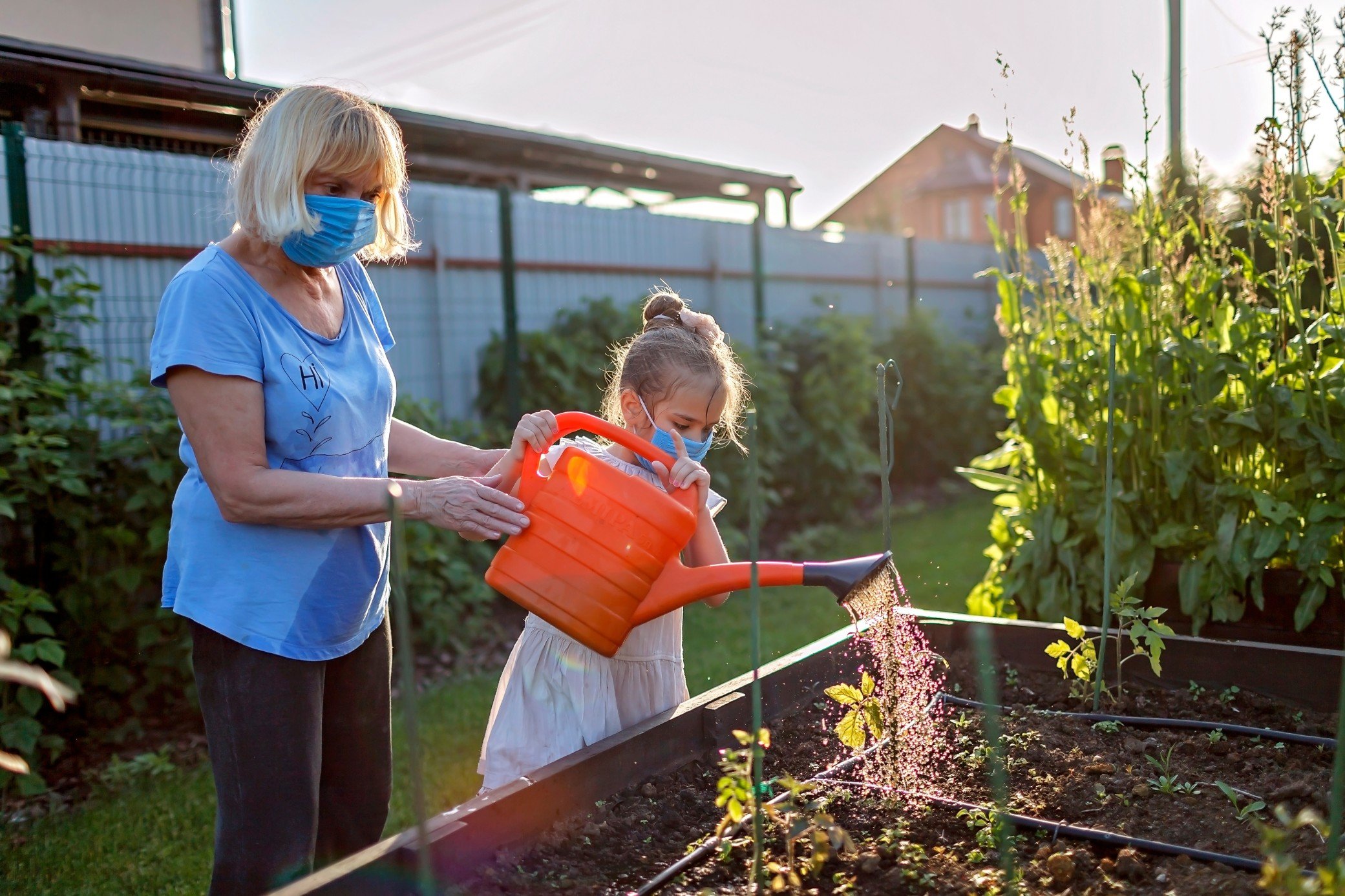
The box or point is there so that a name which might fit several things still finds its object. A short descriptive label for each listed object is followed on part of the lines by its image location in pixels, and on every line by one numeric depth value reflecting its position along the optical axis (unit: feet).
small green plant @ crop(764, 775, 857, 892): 3.99
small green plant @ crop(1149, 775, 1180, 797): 5.20
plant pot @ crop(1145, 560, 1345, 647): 8.13
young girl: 5.98
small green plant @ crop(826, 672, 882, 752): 5.20
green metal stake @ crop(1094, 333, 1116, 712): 6.25
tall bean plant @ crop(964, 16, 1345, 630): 8.21
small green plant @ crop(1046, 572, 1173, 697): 6.29
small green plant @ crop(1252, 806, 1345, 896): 2.71
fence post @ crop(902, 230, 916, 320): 33.76
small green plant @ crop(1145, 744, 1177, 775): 5.47
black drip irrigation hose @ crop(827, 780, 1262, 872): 4.30
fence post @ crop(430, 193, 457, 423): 18.08
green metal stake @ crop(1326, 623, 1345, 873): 3.07
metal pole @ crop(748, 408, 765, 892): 3.55
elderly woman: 4.90
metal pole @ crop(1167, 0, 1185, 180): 23.42
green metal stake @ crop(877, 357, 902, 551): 5.56
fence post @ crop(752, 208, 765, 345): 25.80
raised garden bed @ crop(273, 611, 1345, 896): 3.85
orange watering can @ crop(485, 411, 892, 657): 4.91
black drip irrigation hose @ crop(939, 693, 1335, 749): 5.82
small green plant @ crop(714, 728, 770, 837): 3.81
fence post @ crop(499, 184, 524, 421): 17.95
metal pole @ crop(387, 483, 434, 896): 2.75
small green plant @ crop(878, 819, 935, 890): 4.33
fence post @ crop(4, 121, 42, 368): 11.09
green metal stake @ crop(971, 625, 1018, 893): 3.77
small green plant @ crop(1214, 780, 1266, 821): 4.85
